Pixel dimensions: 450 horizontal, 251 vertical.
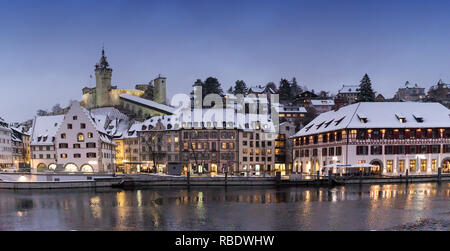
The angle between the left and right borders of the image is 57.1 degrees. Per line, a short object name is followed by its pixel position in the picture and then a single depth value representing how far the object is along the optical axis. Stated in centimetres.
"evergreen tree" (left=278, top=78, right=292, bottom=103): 17595
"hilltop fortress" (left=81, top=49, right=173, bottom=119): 14421
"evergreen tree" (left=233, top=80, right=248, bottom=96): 17615
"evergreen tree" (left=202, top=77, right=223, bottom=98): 15662
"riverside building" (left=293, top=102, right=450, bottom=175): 7469
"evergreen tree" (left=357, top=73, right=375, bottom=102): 12105
